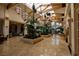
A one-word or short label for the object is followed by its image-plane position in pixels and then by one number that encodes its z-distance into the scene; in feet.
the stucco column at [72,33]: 4.84
